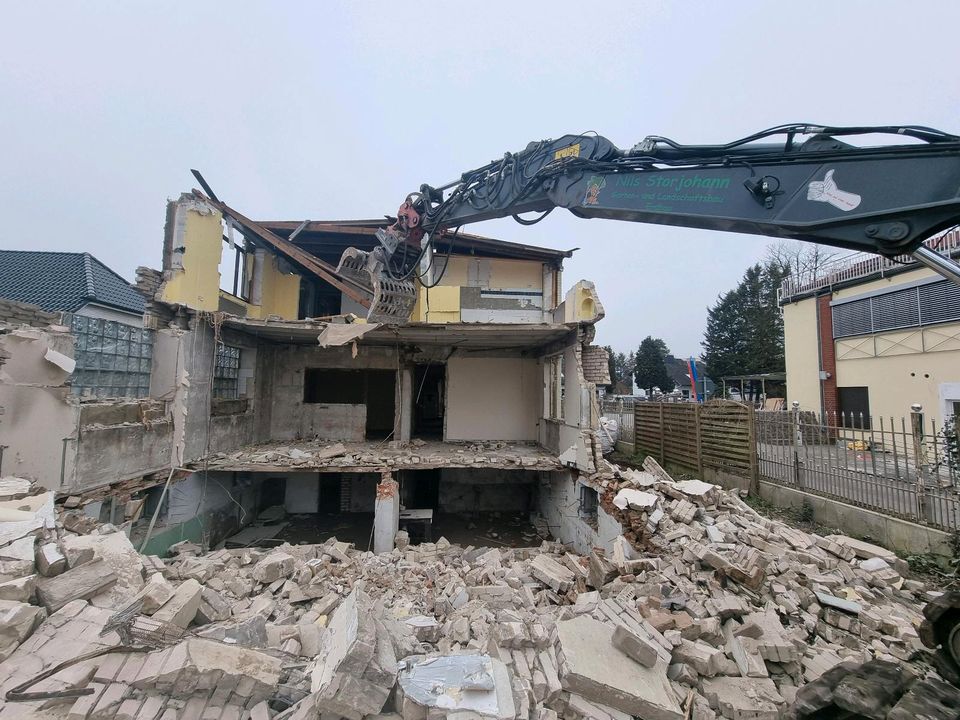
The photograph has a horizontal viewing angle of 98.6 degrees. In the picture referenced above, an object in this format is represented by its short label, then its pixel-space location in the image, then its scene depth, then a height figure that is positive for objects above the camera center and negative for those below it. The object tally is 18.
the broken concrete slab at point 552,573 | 5.80 -2.61
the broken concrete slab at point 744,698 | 3.04 -2.29
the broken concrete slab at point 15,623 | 3.04 -1.79
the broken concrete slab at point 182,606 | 3.61 -1.97
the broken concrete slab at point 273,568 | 5.68 -2.49
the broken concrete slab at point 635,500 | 6.67 -1.71
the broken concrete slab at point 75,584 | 3.53 -1.77
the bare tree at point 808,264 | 26.28 +8.98
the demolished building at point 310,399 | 6.62 -0.19
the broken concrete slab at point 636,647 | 3.24 -1.99
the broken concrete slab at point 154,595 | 3.68 -1.88
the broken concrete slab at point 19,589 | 3.34 -1.66
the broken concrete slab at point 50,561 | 3.78 -1.60
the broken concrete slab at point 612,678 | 2.91 -2.08
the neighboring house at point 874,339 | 11.51 +1.99
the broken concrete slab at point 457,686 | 2.70 -2.03
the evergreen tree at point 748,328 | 27.84 +5.16
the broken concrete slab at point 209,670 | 2.87 -1.99
